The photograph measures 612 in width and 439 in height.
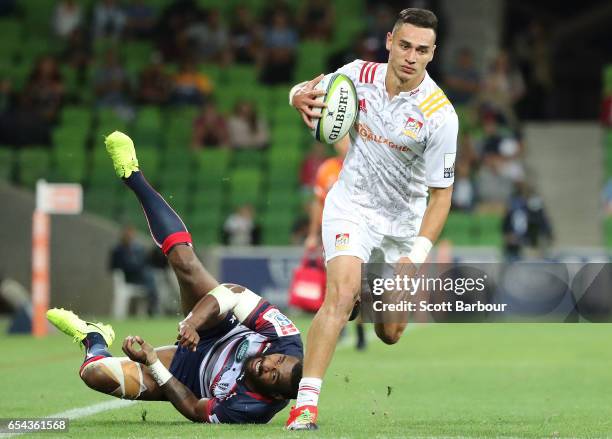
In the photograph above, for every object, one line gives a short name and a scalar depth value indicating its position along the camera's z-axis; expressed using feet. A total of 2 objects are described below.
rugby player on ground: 49.26
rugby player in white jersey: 49.44
